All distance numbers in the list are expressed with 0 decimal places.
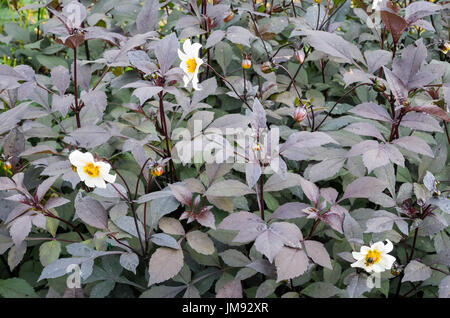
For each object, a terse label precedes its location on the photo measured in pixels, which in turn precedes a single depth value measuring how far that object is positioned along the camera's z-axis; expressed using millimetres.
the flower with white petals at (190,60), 1270
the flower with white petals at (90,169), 1101
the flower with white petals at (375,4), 1506
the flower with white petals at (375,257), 1055
